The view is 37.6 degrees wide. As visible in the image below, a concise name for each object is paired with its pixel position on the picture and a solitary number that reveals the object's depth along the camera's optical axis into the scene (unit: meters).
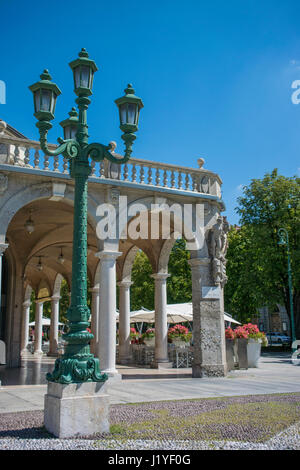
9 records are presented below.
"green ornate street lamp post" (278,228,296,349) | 23.27
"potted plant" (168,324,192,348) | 17.61
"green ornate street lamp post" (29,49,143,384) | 5.64
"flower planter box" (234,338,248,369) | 15.33
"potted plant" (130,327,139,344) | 20.62
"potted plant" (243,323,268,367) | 16.61
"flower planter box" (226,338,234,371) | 14.40
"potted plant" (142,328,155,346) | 19.22
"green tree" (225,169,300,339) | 26.23
